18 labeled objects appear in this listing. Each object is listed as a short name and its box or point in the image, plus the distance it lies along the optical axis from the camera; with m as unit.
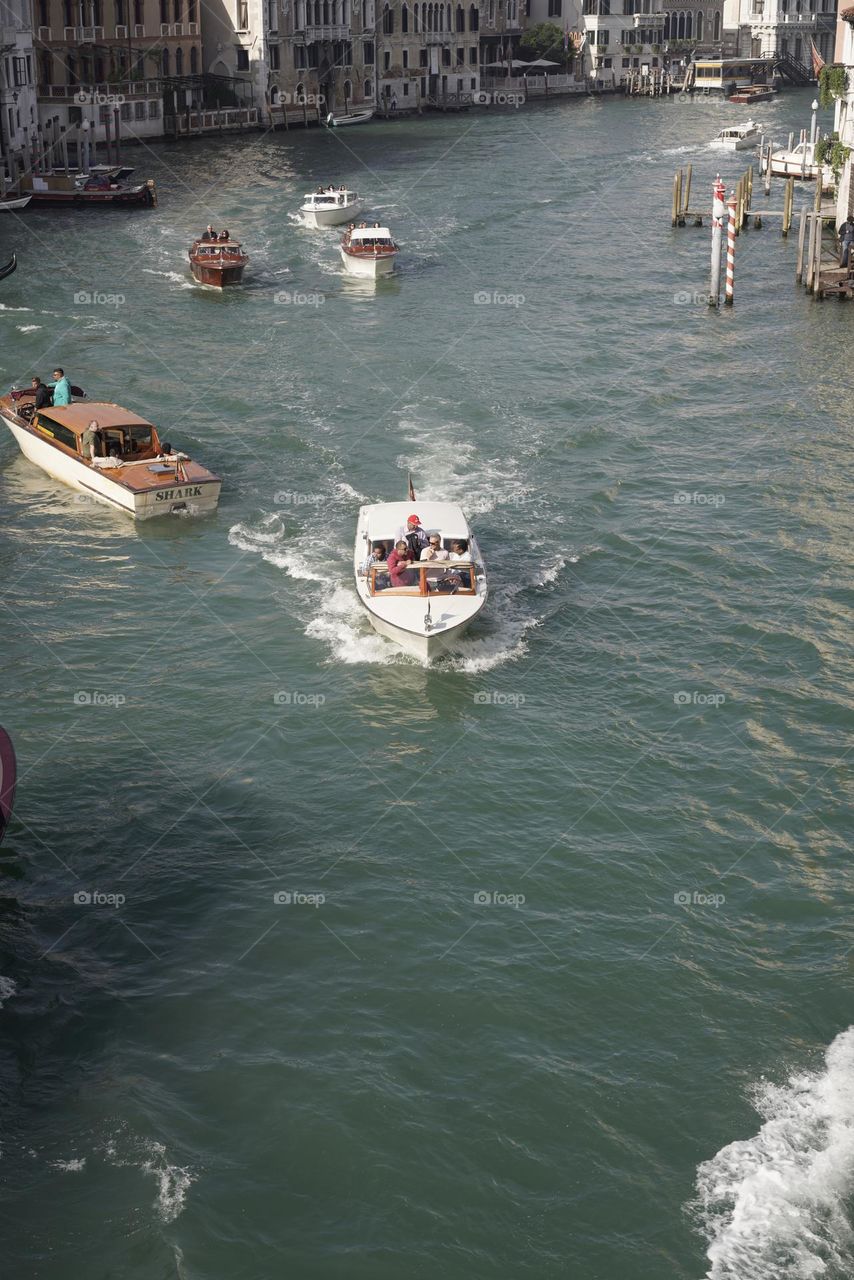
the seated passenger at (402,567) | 26.72
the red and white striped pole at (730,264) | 49.88
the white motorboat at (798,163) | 80.31
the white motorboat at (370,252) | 56.00
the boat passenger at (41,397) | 36.22
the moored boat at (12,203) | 72.06
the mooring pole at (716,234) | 51.97
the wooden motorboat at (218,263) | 54.70
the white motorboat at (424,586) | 25.78
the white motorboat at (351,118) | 117.50
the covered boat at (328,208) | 66.69
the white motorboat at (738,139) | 97.38
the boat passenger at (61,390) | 36.03
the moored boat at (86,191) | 73.56
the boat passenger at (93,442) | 33.34
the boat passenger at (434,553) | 26.95
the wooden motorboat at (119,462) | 32.59
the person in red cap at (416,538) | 27.25
